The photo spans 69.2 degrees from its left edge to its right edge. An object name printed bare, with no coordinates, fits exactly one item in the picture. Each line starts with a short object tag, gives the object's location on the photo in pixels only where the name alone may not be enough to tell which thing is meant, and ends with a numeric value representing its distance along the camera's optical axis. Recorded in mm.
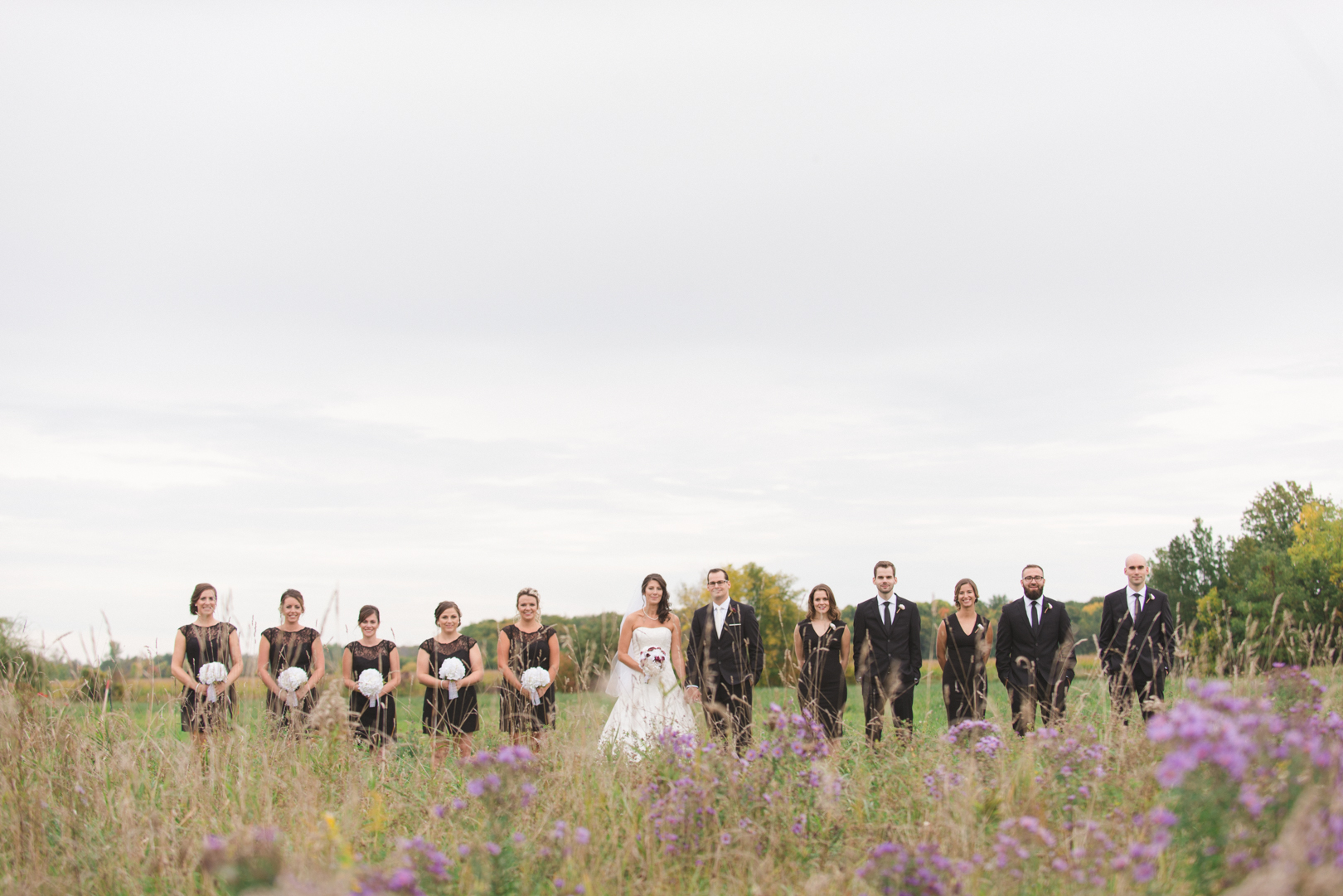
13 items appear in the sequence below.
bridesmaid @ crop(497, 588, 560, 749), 8656
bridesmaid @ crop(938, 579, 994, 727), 8998
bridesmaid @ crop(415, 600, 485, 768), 8680
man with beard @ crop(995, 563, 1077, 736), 9203
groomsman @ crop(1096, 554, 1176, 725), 8680
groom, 8656
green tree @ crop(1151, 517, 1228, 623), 47781
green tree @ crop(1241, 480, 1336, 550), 49125
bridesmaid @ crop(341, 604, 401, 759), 8680
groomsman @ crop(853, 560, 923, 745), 8977
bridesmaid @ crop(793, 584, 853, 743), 8859
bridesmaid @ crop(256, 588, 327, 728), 8188
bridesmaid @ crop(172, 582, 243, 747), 7934
